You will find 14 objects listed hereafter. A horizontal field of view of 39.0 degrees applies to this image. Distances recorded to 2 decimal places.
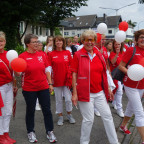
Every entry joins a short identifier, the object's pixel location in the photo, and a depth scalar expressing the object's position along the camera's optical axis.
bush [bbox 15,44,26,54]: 10.42
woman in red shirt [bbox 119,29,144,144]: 3.43
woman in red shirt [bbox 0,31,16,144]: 3.50
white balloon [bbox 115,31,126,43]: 4.29
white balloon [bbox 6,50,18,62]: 3.34
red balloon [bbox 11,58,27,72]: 3.18
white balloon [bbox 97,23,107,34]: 4.76
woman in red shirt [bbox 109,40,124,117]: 5.25
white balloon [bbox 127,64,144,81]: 3.01
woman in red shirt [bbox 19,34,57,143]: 3.60
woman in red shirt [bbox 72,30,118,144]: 3.14
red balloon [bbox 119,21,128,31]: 4.70
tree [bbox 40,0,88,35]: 29.83
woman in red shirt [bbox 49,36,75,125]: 4.65
